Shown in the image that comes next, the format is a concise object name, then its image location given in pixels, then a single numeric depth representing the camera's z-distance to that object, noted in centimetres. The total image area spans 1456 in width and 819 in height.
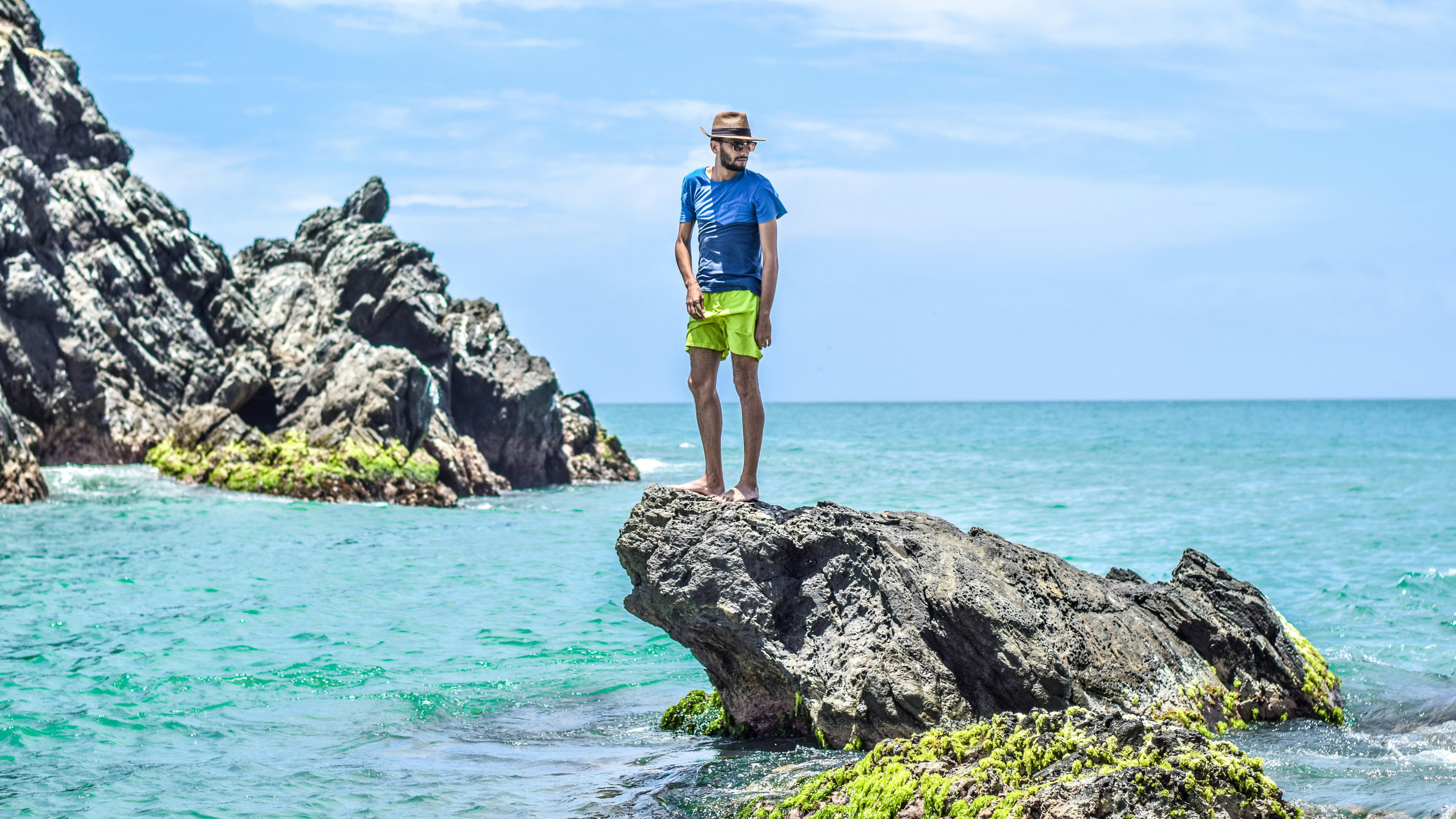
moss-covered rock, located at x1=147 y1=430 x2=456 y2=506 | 2773
